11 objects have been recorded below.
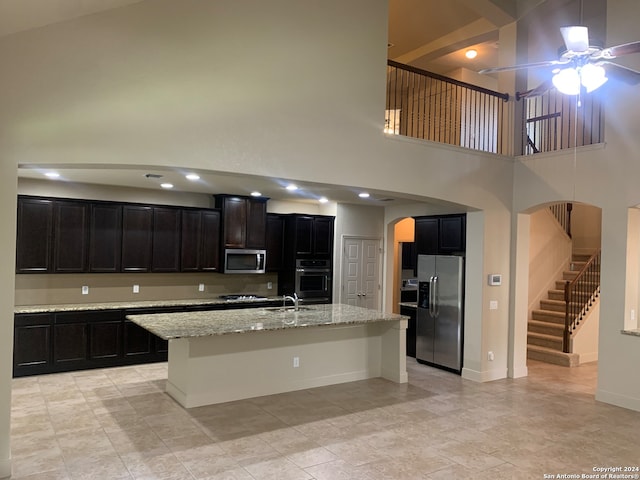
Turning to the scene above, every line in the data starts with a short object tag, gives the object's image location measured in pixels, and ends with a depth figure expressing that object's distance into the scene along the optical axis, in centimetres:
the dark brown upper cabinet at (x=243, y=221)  785
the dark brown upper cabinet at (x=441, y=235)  704
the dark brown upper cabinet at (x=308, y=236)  850
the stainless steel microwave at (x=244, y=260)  784
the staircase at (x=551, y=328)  773
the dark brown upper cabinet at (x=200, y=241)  761
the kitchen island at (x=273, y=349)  515
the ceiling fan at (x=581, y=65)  347
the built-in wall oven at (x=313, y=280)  843
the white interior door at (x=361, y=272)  912
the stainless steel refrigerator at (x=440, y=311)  684
